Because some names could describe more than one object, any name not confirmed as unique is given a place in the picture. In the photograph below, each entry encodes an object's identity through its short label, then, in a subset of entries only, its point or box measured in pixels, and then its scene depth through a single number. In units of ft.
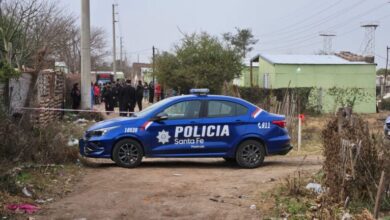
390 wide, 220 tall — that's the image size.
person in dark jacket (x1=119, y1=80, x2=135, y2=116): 78.23
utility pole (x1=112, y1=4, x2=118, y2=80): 178.68
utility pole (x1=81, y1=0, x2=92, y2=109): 77.92
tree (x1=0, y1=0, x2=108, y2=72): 71.88
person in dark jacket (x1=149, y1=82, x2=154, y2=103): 116.98
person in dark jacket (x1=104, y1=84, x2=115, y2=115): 92.48
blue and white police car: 39.58
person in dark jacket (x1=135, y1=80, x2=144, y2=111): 85.35
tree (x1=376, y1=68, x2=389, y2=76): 305.20
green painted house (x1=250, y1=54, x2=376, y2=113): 128.36
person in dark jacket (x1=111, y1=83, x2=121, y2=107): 91.81
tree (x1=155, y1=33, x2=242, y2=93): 106.01
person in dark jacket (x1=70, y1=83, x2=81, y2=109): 82.12
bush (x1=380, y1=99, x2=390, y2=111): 141.69
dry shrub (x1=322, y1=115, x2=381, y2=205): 24.99
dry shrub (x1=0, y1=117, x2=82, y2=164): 32.76
